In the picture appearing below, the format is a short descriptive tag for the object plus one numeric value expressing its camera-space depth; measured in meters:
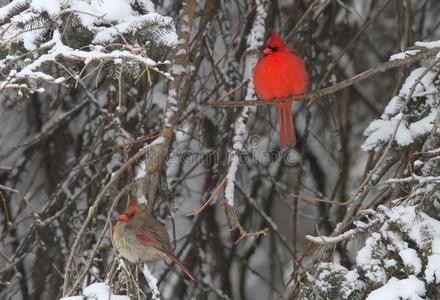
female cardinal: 8.32
